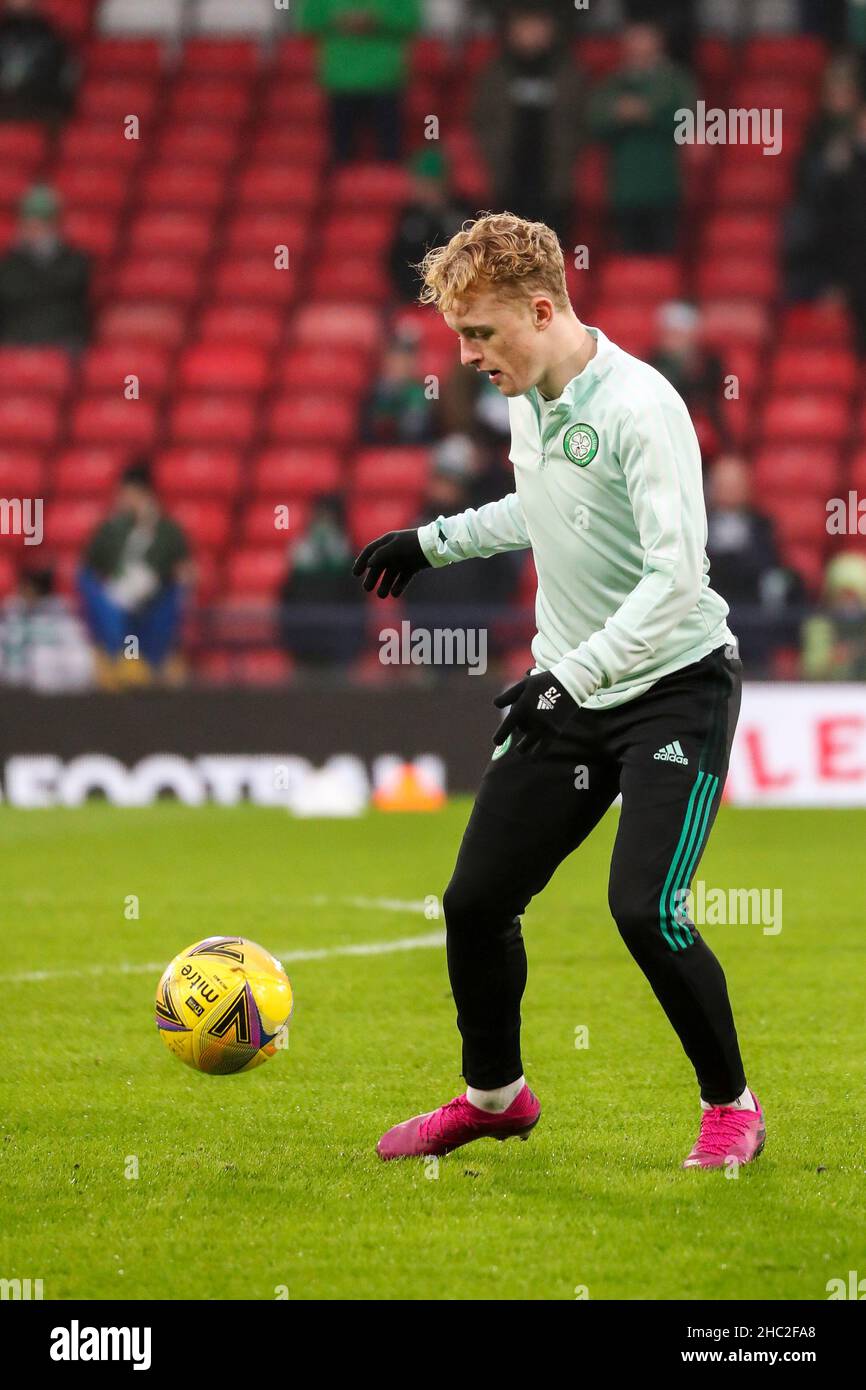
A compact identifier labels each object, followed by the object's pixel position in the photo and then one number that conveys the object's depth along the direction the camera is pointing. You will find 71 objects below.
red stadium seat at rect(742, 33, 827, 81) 20.92
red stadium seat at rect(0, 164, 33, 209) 21.20
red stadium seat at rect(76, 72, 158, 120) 22.05
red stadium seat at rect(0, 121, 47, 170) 21.53
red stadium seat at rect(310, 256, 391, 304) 20.03
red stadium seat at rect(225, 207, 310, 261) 20.52
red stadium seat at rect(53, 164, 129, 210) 21.19
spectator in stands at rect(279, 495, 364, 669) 14.70
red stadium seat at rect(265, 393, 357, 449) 18.73
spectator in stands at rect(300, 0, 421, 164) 19.38
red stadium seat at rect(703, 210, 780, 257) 19.86
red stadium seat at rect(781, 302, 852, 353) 18.89
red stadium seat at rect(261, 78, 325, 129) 21.66
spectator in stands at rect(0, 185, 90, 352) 18.12
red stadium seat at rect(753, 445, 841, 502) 17.69
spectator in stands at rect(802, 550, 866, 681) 14.09
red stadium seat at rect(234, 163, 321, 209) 20.83
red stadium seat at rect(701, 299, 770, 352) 18.94
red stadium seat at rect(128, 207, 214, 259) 20.62
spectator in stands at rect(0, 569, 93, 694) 14.36
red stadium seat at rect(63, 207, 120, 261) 20.73
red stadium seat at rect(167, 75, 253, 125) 21.80
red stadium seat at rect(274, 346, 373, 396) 19.20
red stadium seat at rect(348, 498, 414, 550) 17.34
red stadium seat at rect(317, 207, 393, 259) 20.38
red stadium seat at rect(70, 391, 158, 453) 19.09
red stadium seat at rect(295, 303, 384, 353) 19.45
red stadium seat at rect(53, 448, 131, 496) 18.50
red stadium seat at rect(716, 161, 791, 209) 20.23
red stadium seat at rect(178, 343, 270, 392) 19.23
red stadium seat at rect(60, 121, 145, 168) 21.62
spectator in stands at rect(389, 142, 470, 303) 17.25
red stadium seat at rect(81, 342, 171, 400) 19.41
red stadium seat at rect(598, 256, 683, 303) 19.20
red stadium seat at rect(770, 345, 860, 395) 18.61
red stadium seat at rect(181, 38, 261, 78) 22.06
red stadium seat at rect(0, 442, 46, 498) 18.56
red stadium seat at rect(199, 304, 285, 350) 19.83
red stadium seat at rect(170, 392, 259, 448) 18.95
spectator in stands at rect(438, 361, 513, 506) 15.46
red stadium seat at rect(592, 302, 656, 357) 18.27
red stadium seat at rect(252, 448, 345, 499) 18.20
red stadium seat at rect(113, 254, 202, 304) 20.36
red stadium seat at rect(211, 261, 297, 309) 20.25
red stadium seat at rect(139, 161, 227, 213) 21.06
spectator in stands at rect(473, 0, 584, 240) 17.81
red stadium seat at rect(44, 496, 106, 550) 17.94
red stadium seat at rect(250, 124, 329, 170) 21.33
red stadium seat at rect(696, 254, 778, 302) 19.47
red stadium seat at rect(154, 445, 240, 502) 18.45
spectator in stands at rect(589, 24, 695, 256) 17.62
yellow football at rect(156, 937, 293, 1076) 5.52
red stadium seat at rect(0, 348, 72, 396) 19.30
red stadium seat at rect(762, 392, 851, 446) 18.19
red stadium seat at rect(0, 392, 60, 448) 19.12
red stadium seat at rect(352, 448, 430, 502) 17.78
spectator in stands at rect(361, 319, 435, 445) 16.53
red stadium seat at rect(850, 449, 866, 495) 17.40
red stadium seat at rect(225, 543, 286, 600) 17.38
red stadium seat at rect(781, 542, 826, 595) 16.89
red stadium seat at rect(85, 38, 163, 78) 22.20
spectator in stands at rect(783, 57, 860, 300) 17.61
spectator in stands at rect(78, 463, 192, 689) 14.65
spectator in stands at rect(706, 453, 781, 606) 14.37
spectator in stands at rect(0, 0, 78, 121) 20.47
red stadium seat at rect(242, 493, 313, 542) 17.83
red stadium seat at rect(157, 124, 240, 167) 21.50
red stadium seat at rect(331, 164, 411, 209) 20.64
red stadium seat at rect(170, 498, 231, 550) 18.02
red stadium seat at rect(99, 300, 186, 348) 19.89
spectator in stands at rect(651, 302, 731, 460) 15.48
